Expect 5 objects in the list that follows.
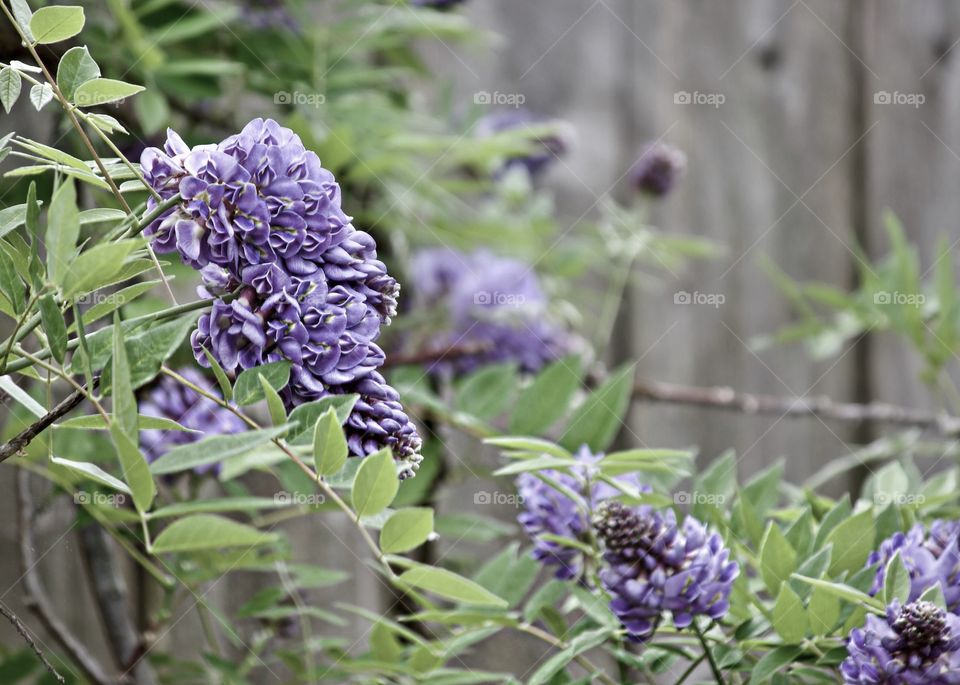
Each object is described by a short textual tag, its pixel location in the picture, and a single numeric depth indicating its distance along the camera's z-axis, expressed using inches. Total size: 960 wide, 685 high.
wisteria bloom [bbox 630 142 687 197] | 87.9
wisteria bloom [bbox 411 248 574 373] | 76.5
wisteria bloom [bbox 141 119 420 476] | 54.3
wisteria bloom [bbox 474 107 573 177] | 88.2
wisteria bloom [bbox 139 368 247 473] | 62.5
